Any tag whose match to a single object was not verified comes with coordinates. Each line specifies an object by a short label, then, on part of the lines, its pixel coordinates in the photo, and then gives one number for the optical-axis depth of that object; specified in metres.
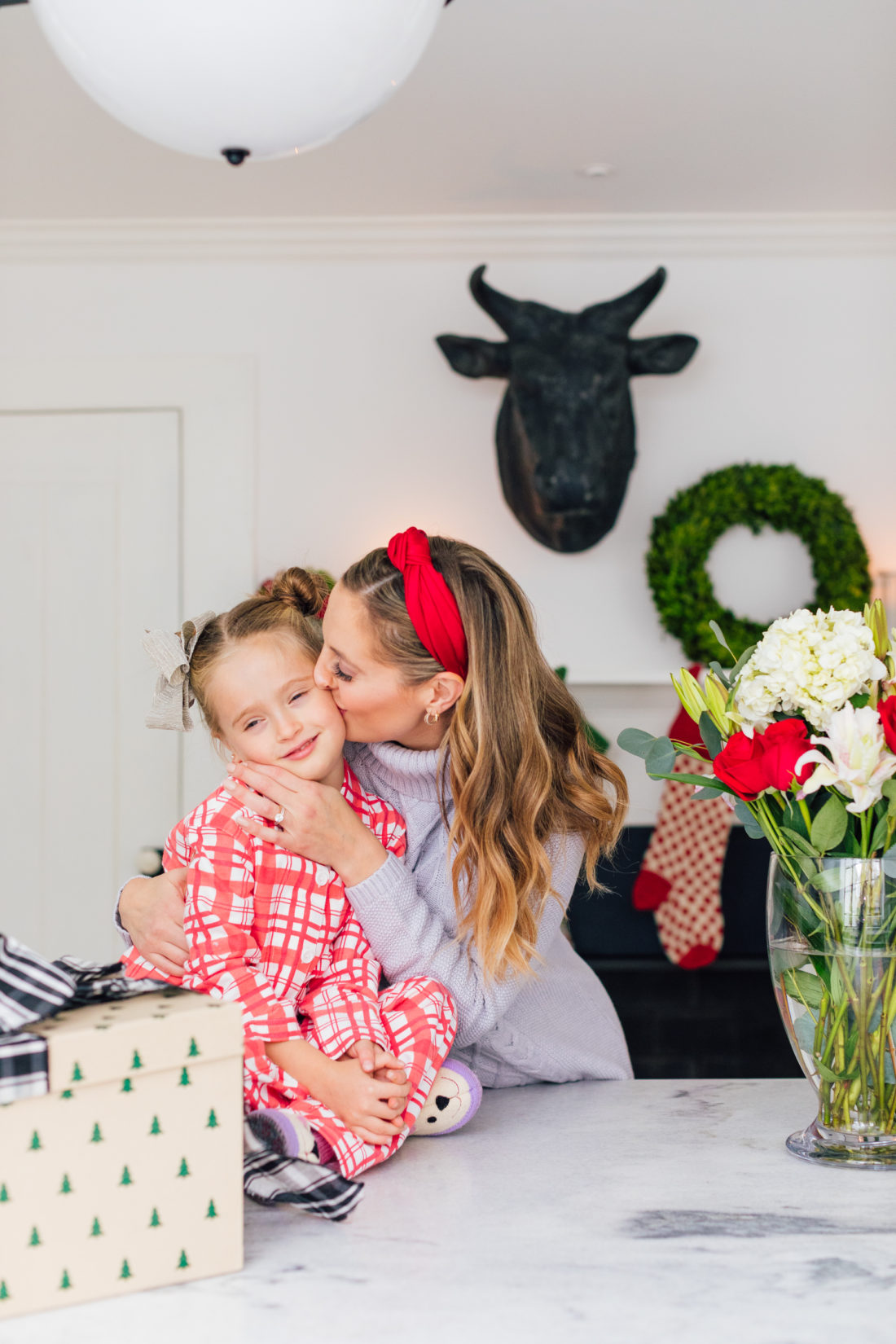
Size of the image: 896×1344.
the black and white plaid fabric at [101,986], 0.84
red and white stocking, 3.14
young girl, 0.99
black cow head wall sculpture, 3.05
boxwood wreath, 3.17
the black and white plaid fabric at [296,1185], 0.86
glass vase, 0.98
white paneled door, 3.37
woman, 1.15
